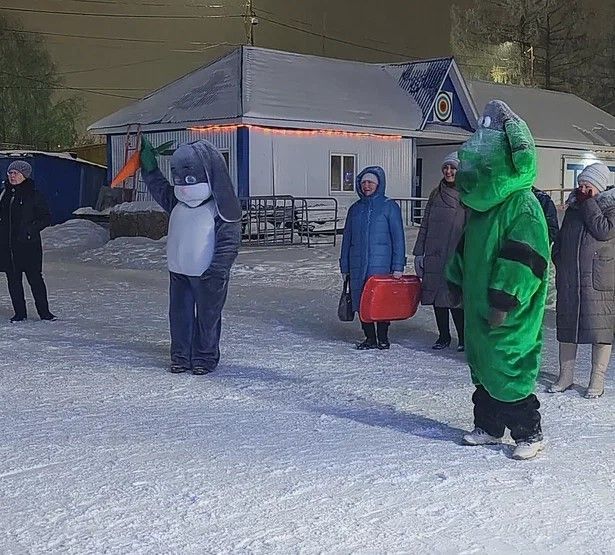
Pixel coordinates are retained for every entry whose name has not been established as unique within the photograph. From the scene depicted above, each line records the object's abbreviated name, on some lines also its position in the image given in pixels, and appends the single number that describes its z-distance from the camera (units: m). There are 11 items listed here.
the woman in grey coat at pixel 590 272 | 5.82
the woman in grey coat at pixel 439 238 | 7.39
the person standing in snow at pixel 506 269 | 4.43
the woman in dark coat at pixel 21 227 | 8.95
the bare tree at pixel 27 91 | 39.41
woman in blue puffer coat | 7.47
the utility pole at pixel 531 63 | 42.38
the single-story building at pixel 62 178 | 25.48
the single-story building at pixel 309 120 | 20.72
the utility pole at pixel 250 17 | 33.91
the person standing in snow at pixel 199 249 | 6.50
